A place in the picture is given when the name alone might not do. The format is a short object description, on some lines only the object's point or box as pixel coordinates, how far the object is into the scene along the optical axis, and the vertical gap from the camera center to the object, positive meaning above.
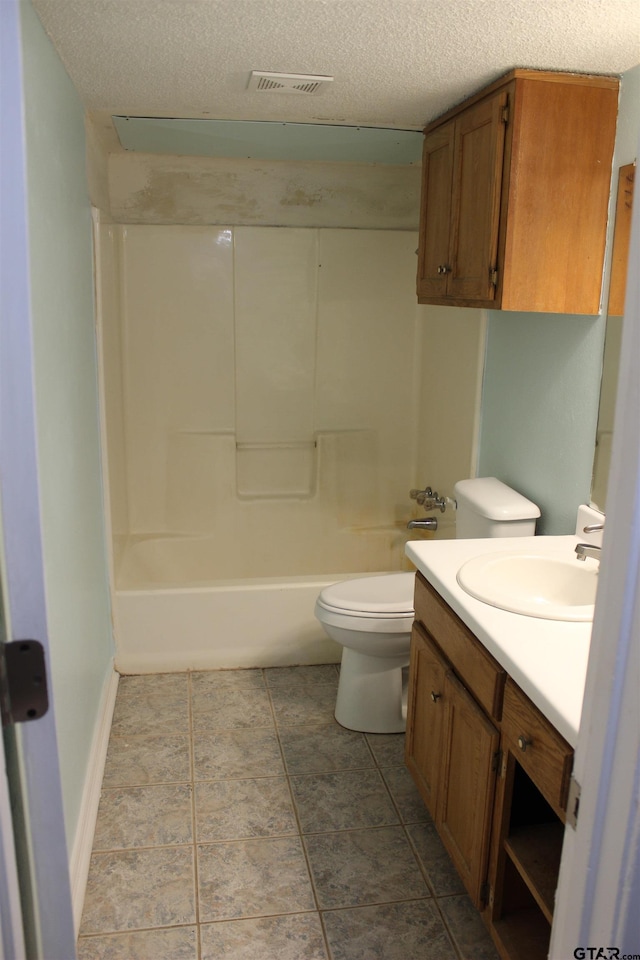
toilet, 2.64 -1.05
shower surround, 3.64 -0.44
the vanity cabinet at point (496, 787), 1.54 -1.05
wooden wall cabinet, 2.08 +0.32
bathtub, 3.12 -1.24
